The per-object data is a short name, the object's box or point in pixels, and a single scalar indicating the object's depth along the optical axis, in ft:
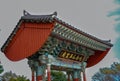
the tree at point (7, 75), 112.95
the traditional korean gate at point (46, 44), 34.68
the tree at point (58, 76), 95.33
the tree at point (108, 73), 112.27
